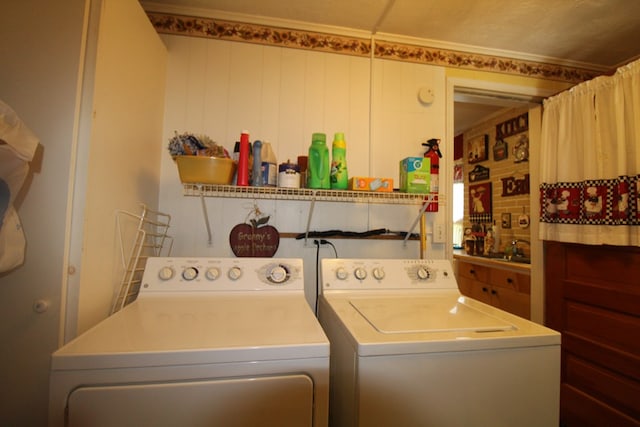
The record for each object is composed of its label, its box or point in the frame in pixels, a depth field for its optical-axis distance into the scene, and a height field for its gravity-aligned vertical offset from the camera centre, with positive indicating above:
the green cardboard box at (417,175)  1.40 +0.27
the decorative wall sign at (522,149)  2.60 +0.80
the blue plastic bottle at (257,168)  1.31 +0.27
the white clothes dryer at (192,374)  0.63 -0.39
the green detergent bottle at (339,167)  1.34 +0.29
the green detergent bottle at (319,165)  1.32 +0.29
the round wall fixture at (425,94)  1.74 +0.87
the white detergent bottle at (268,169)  1.32 +0.27
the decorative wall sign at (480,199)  3.06 +0.35
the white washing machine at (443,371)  0.76 -0.44
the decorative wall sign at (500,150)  2.84 +0.86
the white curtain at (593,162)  1.39 +0.41
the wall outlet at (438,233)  1.72 -0.04
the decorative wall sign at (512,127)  2.63 +1.07
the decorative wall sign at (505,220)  2.78 +0.10
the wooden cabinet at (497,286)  2.17 -0.54
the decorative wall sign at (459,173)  3.53 +0.74
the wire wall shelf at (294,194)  1.31 +0.16
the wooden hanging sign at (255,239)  1.51 -0.10
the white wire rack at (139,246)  1.12 -0.14
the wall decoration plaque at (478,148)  3.11 +0.97
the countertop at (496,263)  2.12 -0.31
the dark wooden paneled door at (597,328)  1.39 -0.56
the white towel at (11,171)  0.77 +0.13
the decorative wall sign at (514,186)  2.58 +0.44
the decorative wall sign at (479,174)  3.13 +0.67
